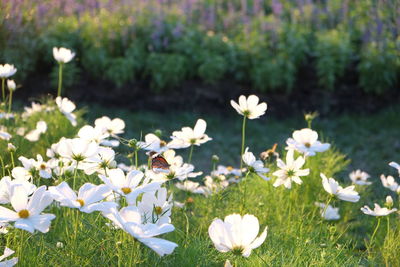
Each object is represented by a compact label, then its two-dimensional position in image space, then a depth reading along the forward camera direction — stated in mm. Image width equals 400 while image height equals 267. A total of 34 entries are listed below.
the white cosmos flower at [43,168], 2081
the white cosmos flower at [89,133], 1920
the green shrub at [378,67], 5566
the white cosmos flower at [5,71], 2504
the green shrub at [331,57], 5574
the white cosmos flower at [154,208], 1675
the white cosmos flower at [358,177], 3010
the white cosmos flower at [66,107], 2662
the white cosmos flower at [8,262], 1480
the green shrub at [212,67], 5535
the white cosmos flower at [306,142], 2299
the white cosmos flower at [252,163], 1979
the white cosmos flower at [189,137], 2109
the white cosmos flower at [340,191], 1935
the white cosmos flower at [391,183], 2541
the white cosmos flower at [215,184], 2539
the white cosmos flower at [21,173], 1846
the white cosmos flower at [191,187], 2548
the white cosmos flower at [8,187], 1504
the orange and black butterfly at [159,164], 1808
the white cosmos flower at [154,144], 2104
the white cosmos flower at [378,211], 1996
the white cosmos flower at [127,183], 1484
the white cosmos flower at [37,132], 2898
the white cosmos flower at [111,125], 2369
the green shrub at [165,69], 5523
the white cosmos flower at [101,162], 1792
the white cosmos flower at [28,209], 1394
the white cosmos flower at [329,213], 2614
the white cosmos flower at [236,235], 1385
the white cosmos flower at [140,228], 1298
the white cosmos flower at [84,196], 1381
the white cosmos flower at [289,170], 2131
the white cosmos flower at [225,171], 2657
